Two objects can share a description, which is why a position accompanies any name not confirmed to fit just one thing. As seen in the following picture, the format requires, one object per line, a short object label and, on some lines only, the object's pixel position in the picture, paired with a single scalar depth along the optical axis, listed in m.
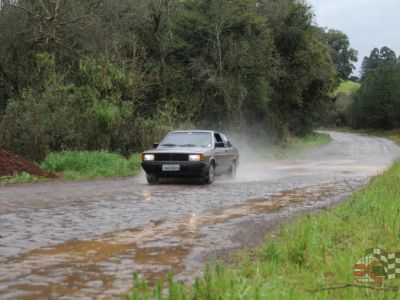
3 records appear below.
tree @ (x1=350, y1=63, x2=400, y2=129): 88.12
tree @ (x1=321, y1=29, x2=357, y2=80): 91.81
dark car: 14.86
